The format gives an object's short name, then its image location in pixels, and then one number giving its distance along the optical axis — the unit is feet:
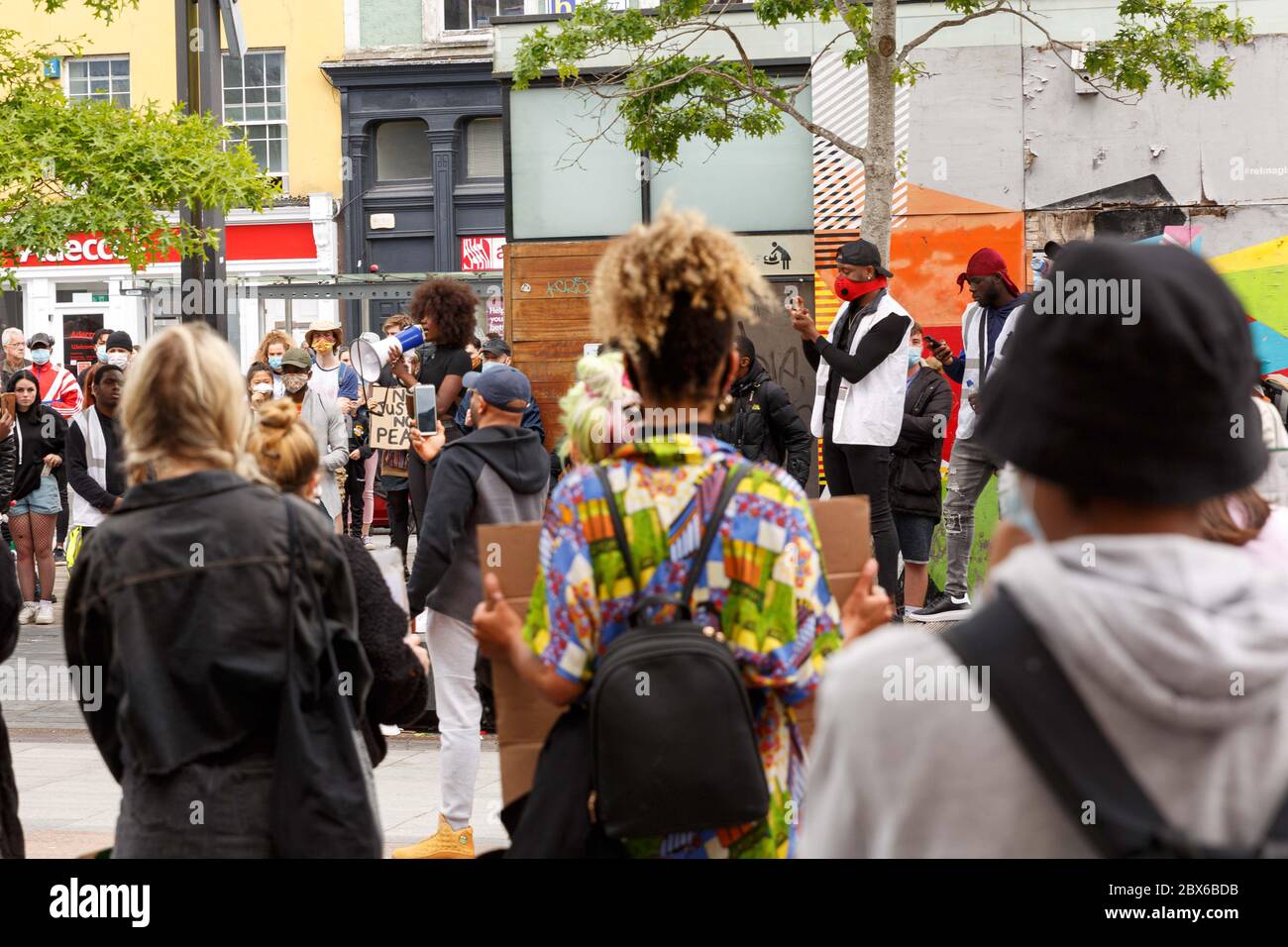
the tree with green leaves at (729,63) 37.76
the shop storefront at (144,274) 86.28
